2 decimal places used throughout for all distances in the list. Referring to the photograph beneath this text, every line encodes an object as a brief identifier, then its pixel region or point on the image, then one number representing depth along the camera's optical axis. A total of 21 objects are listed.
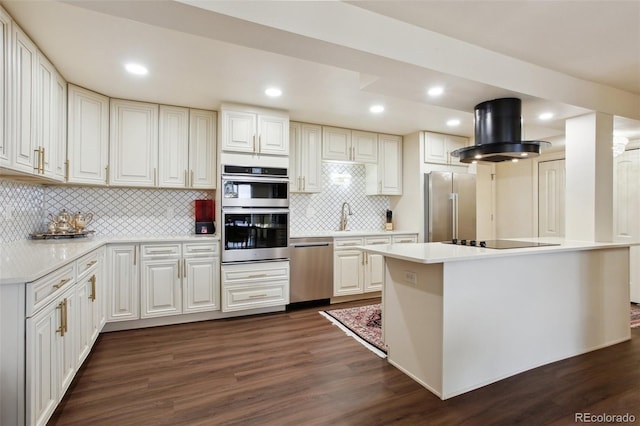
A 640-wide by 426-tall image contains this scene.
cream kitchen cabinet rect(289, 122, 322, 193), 4.16
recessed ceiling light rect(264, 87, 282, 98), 3.11
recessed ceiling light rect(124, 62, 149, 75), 2.59
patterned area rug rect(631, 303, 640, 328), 3.48
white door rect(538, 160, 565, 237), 4.96
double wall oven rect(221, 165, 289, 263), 3.51
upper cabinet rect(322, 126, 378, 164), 4.36
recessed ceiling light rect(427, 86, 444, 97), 2.43
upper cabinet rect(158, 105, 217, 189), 3.54
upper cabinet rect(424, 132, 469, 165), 4.64
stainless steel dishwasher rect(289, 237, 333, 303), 3.87
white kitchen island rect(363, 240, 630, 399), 2.09
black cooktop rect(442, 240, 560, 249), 2.62
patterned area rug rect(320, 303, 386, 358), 2.91
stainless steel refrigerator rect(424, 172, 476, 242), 4.54
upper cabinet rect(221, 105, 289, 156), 3.51
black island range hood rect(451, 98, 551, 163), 2.51
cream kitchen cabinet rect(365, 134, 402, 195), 4.75
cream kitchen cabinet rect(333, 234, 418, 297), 4.13
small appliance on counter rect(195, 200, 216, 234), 3.78
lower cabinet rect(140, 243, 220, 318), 3.24
